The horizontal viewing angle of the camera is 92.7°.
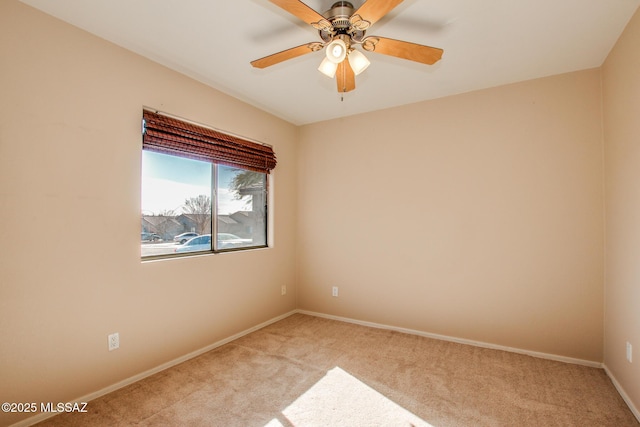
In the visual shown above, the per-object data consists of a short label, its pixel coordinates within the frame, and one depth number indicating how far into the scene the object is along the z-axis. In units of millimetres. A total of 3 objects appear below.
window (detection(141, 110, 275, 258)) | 2498
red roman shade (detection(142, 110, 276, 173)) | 2428
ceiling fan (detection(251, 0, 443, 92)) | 1481
